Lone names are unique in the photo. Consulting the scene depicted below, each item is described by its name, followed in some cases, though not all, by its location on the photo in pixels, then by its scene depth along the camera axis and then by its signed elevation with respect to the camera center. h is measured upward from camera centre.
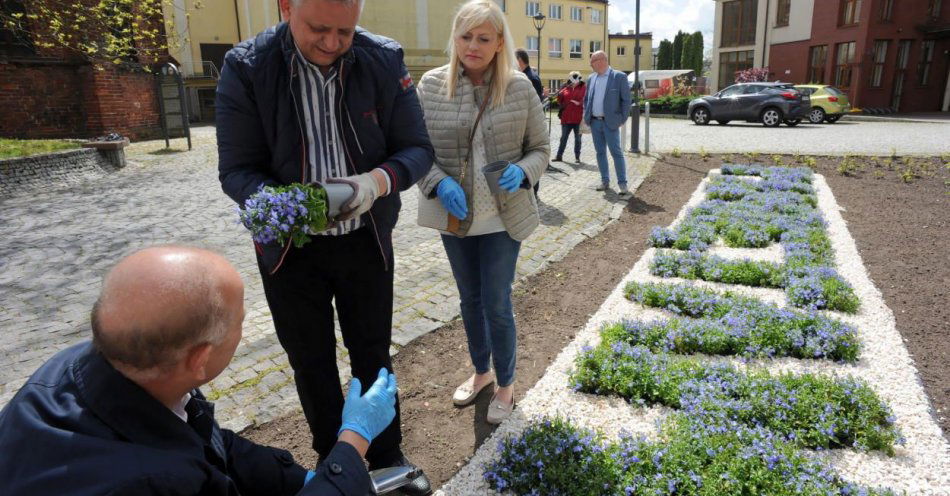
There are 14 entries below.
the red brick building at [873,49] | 28.58 +2.39
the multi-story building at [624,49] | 59.25 +5.14
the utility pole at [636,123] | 13.20 -0.52
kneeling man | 1.14 -0.60
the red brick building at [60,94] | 14.24 +0.36
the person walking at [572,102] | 11.02 -0.02
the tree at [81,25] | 11.99 +1.82
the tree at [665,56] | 59.23 +4.37
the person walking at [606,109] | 8.77 -0.12
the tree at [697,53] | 56.84 +4.37
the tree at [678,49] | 57.62 +4.91
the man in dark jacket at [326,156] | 2.16 -0.20
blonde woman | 2.87 -0.26
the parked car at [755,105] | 20.31 -0.23
